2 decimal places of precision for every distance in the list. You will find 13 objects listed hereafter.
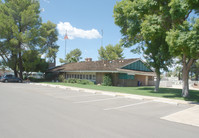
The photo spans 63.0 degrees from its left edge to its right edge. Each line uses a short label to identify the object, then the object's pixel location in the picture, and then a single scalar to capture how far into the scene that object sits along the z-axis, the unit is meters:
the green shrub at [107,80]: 26.14
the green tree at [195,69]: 48.30
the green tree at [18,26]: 30.67
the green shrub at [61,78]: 35.37
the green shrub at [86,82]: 27.84
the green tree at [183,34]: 10.02
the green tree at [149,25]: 13.08
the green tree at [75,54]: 67.44
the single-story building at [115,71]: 26.98
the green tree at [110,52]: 52.03
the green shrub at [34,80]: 36.52
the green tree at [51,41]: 54.97
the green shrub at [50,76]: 38.75
